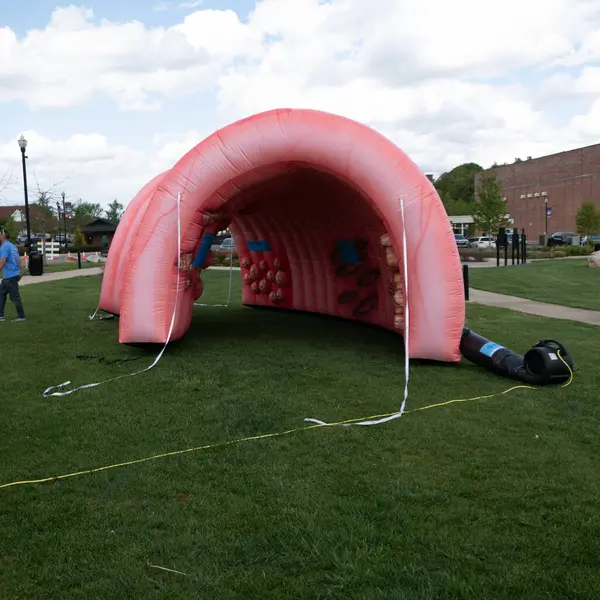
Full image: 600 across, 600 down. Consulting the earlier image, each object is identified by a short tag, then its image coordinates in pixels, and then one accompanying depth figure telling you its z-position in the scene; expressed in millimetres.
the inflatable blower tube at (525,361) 6387
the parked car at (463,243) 49188
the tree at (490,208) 56312
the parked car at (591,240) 44025
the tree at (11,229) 56862
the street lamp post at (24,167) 25594
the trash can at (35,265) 24047
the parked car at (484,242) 49981
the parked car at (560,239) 50609
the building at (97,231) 60656
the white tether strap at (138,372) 6309
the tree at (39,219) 56531
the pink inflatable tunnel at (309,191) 7164
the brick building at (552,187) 62875
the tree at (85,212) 83850
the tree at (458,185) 96338
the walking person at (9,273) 11078
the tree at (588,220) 54375
